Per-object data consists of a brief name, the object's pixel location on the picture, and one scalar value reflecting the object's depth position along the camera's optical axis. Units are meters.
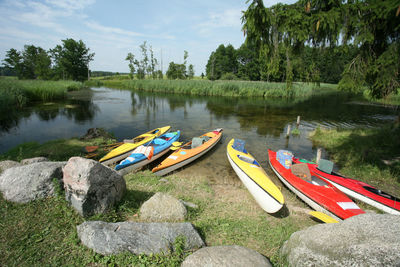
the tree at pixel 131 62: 54.98
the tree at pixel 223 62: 62.22
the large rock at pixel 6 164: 4.63
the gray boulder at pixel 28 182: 3.52
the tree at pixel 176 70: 49.94
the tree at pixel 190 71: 53.16
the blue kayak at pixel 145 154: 6.62
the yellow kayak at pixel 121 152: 7.35
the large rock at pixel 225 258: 2.45
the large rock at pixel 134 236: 2.71
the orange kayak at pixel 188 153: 6.91
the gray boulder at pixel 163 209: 3.62
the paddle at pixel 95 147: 8.08
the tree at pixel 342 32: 4.36
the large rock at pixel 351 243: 2.03
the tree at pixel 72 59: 44.47
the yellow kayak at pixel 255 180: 4.79
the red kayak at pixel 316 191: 4.73
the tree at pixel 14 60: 41.80
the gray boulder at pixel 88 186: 3.22
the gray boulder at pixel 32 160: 5.32
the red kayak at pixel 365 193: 4.80
